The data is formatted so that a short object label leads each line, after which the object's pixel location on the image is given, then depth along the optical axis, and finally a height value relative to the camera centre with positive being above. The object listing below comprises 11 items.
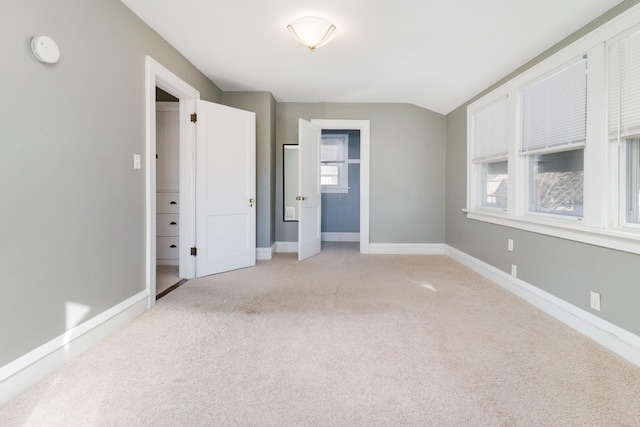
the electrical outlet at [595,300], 2.07 -0.64
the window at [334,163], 6.32 +0.92
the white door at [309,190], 4.37 +0.25
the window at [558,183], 2.41 +0.21
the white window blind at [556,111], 2.28 +0.81
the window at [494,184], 3.47 +0.28
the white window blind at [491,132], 3.30 +0.88
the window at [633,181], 1.95 +0.17
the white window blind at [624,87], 1.86 +0.77
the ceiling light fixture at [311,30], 2.46 +1.48
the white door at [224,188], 3.50 +0.23
